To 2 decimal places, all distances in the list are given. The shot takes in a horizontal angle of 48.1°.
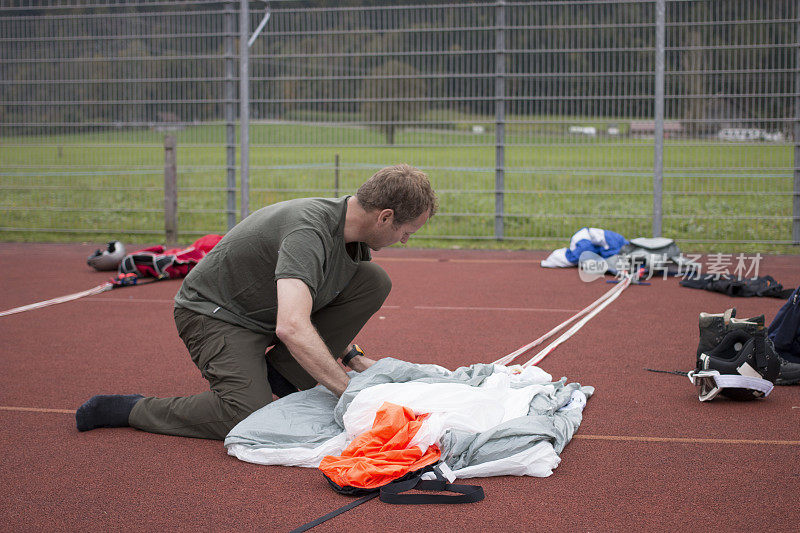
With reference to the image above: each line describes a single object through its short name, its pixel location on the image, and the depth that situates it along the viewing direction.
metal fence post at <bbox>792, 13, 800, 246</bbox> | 11.52
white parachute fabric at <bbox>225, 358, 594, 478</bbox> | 3.81
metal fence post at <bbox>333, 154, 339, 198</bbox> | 12.80
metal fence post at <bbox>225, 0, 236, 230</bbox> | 12.98
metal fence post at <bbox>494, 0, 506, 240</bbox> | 12.26
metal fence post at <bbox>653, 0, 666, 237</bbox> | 11.51
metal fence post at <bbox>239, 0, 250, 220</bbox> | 12.68
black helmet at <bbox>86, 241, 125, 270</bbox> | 10.13
